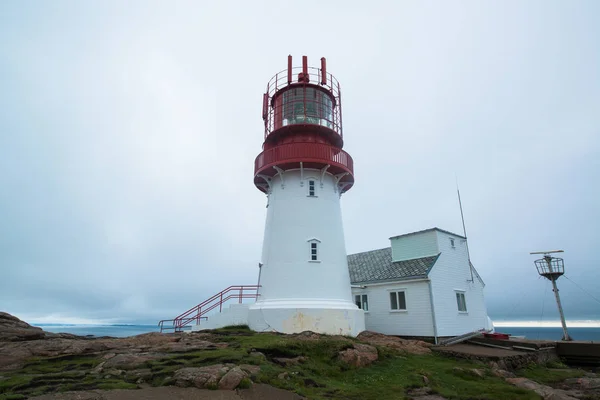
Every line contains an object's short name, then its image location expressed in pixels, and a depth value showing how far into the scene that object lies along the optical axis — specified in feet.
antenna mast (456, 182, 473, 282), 84.94
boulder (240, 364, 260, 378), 35.46
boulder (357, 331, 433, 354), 58.44
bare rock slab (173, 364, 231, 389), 31.86
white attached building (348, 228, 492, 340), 72.95
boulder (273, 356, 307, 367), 42.27
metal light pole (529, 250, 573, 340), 88.12
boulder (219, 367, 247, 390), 32.09
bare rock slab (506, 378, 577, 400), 37.93
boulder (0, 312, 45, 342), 46.50
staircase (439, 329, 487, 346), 67.61
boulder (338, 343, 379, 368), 46.42
